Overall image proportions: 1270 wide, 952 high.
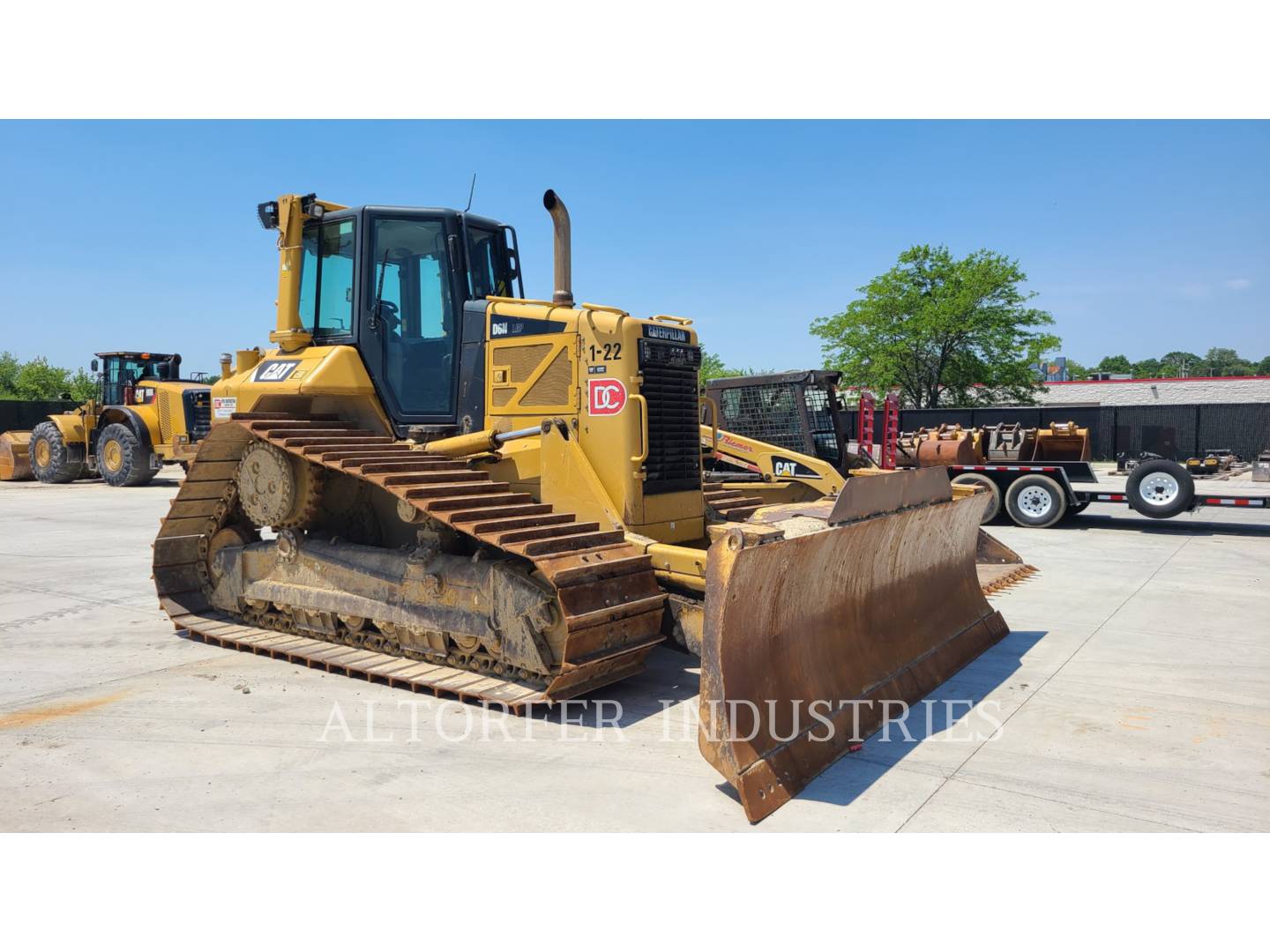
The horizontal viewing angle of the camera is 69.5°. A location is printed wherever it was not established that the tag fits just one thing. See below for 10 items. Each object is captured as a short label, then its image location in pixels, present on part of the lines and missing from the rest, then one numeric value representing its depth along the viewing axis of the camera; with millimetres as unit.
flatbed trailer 13727
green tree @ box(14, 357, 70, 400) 54344
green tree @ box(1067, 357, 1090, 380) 105138
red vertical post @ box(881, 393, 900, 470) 13383
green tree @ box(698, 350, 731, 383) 55894
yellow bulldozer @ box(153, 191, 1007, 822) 4559
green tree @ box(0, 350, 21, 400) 56197
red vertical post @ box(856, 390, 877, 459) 13563
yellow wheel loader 20359
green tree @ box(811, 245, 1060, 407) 32688
